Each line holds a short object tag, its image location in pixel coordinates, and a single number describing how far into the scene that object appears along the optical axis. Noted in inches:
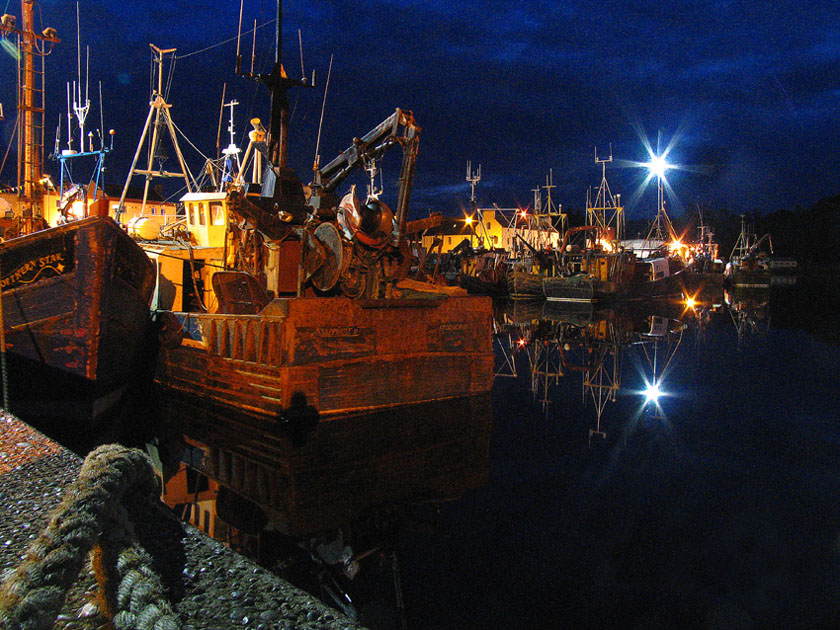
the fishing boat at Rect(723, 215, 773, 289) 2167.8
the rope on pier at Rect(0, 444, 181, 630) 61.8
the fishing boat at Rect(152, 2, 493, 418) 321.7
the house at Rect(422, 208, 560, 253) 2100.3
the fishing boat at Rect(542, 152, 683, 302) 1384.1
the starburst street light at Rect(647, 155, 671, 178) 1980.8
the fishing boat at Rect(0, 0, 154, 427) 337.7
